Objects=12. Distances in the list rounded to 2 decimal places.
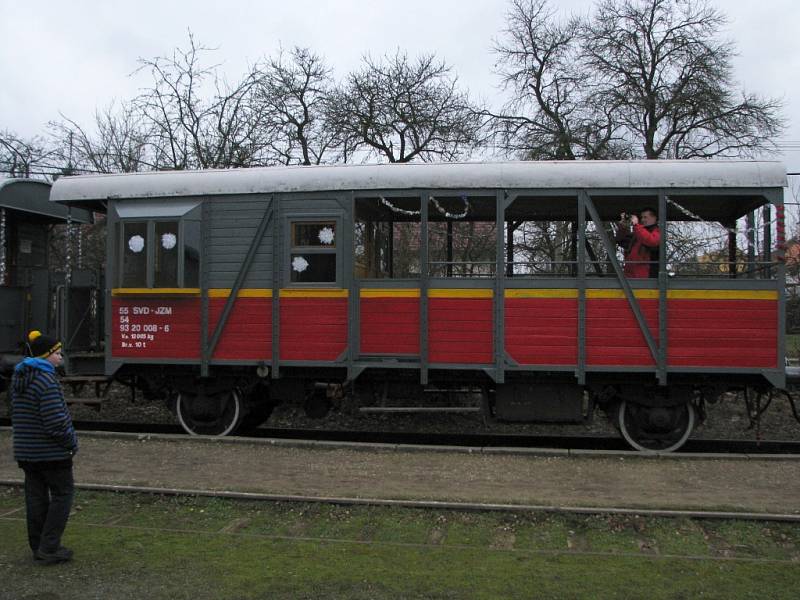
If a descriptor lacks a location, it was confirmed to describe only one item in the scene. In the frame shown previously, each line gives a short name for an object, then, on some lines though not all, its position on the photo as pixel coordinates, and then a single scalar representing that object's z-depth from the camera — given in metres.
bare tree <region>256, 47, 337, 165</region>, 18.64
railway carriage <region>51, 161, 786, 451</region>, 7.87
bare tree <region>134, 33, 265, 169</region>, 17.45
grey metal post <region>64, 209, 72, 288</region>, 9.73
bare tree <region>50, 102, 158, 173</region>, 19.43
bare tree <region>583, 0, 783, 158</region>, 17.70
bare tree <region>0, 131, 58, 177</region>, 21.30
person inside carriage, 7.97
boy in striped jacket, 4.50
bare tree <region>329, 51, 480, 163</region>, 18.84
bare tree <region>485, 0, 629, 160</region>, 18.19
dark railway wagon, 10.19
